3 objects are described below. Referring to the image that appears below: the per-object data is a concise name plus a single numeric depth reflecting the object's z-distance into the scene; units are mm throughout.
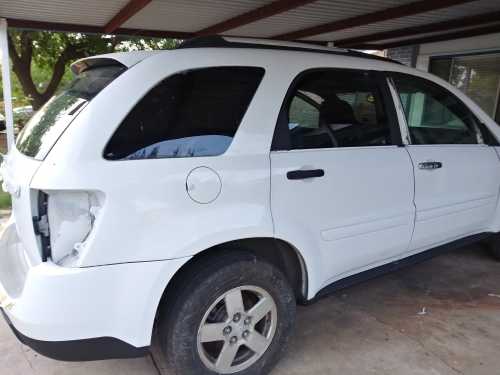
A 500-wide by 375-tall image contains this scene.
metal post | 6266
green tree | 11906
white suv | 1777
